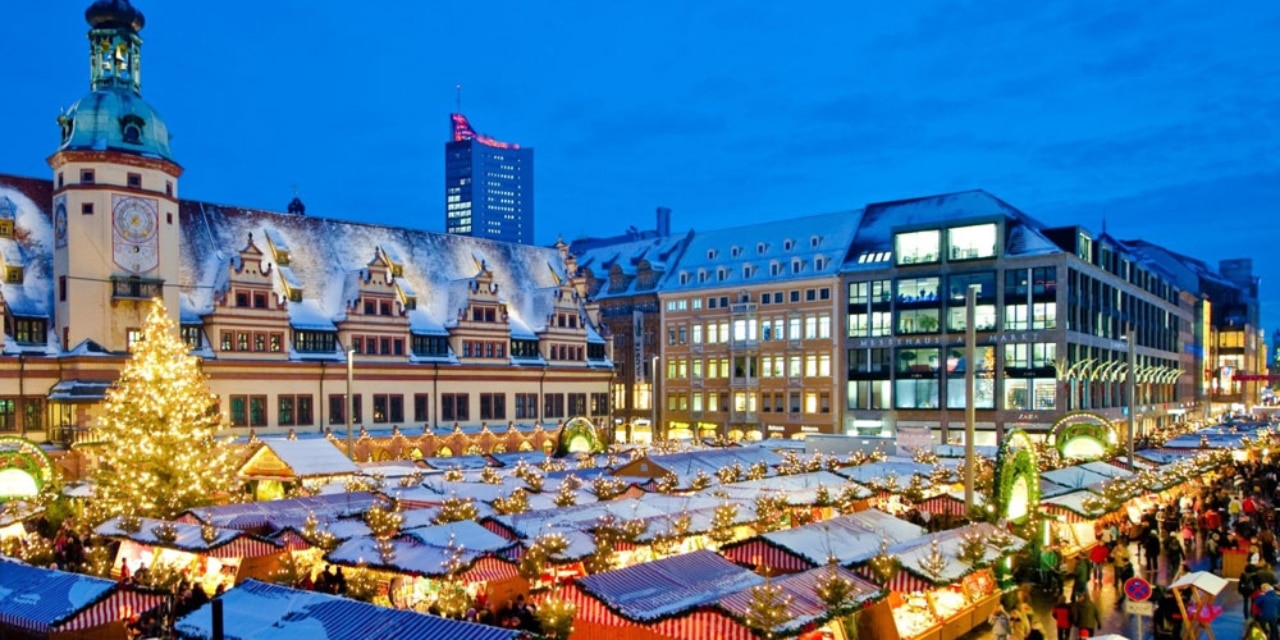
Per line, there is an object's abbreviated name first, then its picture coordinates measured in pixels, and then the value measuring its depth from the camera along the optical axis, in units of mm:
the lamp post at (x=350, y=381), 38956
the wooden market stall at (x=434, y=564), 20906
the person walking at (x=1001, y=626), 19750
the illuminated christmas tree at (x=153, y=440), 32125
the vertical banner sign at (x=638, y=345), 92875
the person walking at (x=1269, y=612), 20359
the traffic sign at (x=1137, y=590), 17406
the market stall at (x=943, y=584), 19047
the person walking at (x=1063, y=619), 21062
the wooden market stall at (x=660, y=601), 15577
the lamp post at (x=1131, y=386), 39156
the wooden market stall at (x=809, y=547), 20188
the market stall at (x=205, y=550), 23766
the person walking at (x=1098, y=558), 27250
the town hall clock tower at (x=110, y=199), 46906
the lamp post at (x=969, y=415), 24609
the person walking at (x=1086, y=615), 21234
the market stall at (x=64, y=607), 16891
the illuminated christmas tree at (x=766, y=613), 15078
